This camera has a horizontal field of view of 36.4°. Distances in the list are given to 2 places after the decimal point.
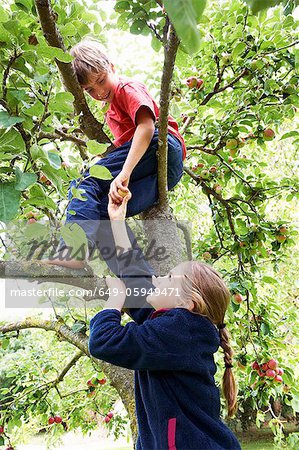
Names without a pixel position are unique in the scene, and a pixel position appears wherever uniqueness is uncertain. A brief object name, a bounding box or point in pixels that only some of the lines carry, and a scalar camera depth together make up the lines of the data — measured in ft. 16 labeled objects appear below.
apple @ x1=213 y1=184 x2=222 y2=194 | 8.21
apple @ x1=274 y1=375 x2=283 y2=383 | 6.69
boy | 4.66
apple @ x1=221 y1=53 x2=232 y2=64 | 6.73
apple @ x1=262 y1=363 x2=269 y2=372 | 6.79
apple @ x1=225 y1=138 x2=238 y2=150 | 7.30
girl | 3.73
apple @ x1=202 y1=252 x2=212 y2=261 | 8.04
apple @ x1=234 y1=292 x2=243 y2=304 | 6.94
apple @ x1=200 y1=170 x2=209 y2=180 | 7.89
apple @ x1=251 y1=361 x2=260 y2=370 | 6.82
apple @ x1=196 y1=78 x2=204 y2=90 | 7.22
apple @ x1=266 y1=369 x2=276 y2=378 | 6.68
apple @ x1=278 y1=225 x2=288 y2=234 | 7.57
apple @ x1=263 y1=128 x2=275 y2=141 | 7.16
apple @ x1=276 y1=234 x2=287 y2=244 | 7.57
